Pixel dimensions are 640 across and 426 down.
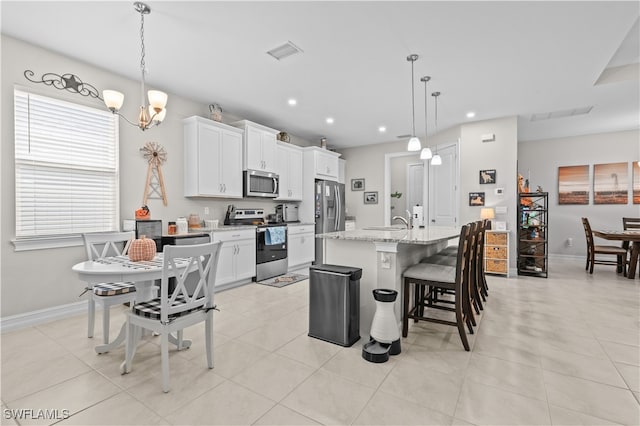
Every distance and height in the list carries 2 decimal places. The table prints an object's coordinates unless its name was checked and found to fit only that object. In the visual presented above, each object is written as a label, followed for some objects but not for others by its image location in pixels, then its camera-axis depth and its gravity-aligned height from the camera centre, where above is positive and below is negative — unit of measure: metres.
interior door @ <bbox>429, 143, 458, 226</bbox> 5.84 +0.46
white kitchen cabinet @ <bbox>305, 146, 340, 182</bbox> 6.11 +1.03
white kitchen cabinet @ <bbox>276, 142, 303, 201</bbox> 5.61 +0.78
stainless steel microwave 4.81 +0.46
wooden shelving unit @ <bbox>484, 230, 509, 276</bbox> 5.04 -0.69
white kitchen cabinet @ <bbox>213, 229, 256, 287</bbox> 4.15 -0.66
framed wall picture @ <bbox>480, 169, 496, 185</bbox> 5.26 +0.62
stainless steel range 4.77 -0.49
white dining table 1.90 -0.39
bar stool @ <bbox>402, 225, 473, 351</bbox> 2.40 -0.58
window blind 2.91 +0.45
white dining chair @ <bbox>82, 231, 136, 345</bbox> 2.34 -0.62
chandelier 2.40 +0.90
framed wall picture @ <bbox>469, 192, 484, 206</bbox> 5.38 +0.24
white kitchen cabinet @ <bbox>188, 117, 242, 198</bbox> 4.15 +0.76
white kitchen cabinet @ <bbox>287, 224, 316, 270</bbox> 5.47 -0.64
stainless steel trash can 2.46 -0.78
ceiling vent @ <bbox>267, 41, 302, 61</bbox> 2.95 +1.62
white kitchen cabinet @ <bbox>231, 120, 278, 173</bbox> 4.78 +1.07
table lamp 5.07 -0.02
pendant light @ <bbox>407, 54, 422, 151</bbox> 3.15 +0.80
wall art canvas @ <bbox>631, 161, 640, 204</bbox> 6.07 +0.61
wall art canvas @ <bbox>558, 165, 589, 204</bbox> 6.51 +0.60
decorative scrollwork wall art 3.00 +1.34
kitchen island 2.53 -0.40
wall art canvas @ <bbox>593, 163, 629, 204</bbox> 6.19 +0.60
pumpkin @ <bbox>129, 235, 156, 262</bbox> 2.26 -0.30
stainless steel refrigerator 6.11 +0.08
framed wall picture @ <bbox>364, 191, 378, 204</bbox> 7.28 +0.35
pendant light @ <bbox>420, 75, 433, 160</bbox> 3.66 +0.78
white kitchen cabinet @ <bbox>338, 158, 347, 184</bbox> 7.43 +1.04
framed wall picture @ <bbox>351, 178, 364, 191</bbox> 7.49 +0.68
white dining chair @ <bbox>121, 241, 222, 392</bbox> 1.84 -0.65
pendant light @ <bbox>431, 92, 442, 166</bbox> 4.16 +0.74
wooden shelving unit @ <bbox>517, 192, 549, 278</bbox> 5.03 -0.42
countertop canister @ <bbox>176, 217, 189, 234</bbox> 3.86 -0.18
